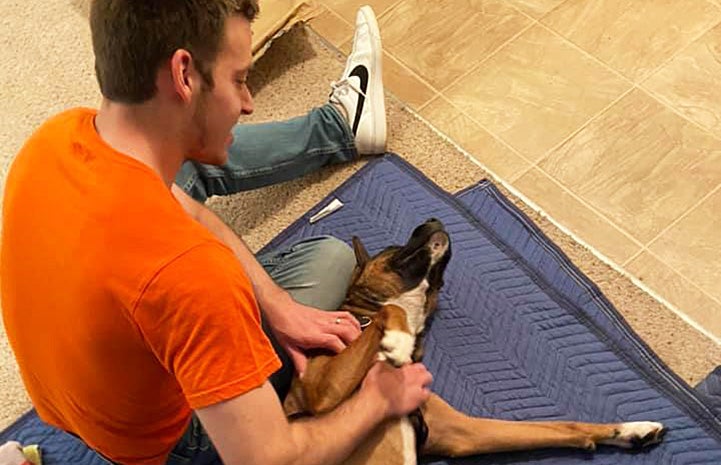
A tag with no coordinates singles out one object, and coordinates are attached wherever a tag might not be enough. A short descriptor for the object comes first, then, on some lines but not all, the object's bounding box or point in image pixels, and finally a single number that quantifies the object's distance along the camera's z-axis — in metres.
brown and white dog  1.52
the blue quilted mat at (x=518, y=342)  1.68
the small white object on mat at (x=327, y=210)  2.03
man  1.03
